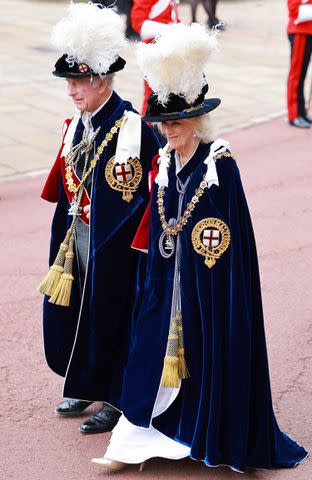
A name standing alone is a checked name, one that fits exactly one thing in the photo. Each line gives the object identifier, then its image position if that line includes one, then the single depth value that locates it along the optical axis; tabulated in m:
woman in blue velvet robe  9.15
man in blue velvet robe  10.16
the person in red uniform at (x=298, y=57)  23.50
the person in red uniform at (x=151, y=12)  20.16
